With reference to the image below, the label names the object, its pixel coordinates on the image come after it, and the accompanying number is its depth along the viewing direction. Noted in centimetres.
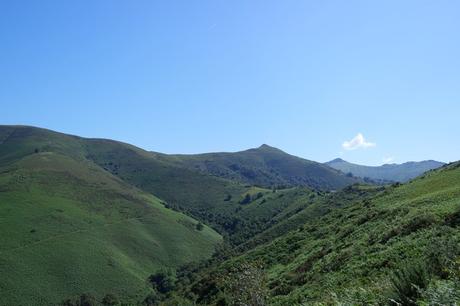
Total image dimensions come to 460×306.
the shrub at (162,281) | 10250
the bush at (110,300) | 9438
